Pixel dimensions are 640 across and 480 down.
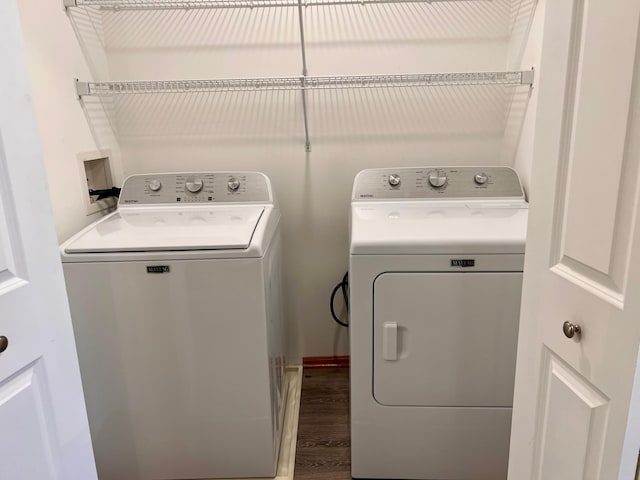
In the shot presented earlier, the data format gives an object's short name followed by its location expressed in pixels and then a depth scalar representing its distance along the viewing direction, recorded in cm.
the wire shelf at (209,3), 201
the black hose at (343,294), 245
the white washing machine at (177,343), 154
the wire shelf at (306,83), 198
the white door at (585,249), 72
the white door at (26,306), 84
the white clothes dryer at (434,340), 154
